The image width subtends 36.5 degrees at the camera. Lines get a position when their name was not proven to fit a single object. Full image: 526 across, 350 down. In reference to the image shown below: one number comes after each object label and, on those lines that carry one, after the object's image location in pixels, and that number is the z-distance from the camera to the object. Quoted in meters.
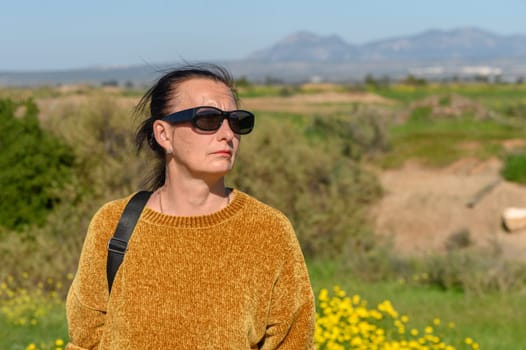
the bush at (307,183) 13.46
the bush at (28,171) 13.13
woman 2.40
